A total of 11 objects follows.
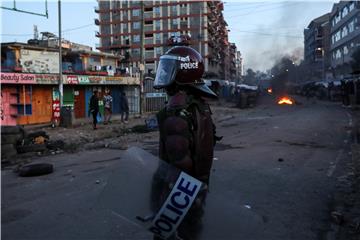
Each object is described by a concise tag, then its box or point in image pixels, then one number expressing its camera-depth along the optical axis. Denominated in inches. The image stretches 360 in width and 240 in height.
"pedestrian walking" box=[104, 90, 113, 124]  962.7
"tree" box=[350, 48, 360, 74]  2212.1
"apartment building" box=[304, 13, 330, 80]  4377.5
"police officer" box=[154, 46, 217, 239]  101.6
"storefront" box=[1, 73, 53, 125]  924.6
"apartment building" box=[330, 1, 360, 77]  2970.0
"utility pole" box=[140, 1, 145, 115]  1168.8
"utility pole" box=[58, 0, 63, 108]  925.7
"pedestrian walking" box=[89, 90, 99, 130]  831.1
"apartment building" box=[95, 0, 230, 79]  3959.2
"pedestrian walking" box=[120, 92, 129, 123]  997.8
